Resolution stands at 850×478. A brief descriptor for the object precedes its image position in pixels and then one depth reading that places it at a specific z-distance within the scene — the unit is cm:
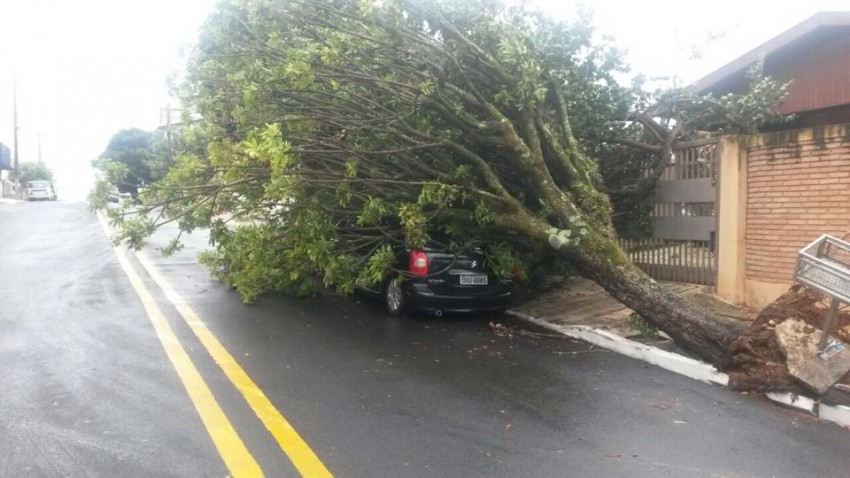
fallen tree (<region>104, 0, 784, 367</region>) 736
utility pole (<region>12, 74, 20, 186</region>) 5482
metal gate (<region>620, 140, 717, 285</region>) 905
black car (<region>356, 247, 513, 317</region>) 841
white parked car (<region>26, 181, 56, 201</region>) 5569
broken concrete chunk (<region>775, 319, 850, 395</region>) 507
